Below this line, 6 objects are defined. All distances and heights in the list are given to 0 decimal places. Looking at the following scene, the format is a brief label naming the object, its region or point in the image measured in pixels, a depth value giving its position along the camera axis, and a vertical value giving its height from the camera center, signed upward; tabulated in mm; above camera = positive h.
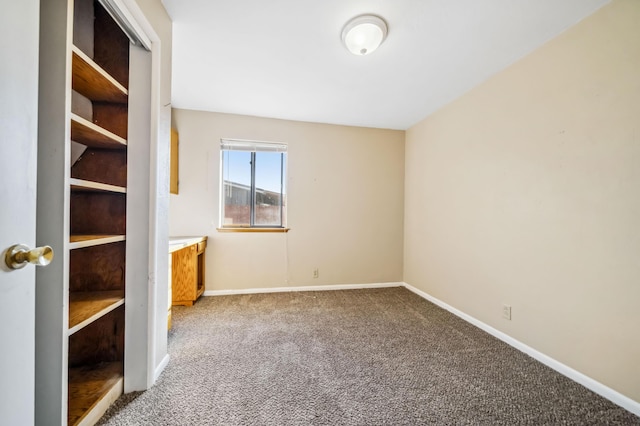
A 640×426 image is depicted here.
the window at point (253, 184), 3117 +393
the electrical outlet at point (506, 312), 1979 -792
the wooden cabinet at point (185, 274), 2553 -662
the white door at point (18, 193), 548 +46
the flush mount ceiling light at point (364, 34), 1543 +1220
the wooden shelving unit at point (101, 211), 1348 +8
